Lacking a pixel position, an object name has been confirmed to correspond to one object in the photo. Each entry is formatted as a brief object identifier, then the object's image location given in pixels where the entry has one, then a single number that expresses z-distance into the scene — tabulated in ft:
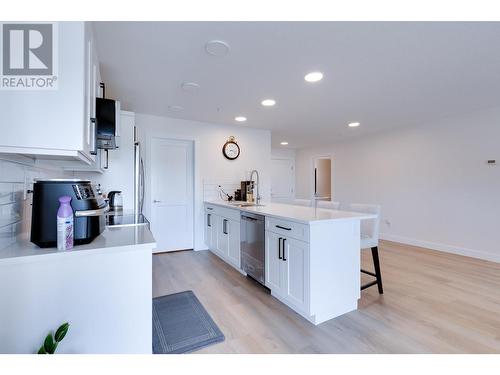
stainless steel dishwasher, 8.32
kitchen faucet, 12.30
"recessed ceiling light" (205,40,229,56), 5.92
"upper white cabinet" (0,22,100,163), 3.27
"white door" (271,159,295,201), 23.04
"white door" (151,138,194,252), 12.67
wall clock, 13.97
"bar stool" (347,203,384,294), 7.88
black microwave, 5.63
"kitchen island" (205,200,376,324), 6.35
